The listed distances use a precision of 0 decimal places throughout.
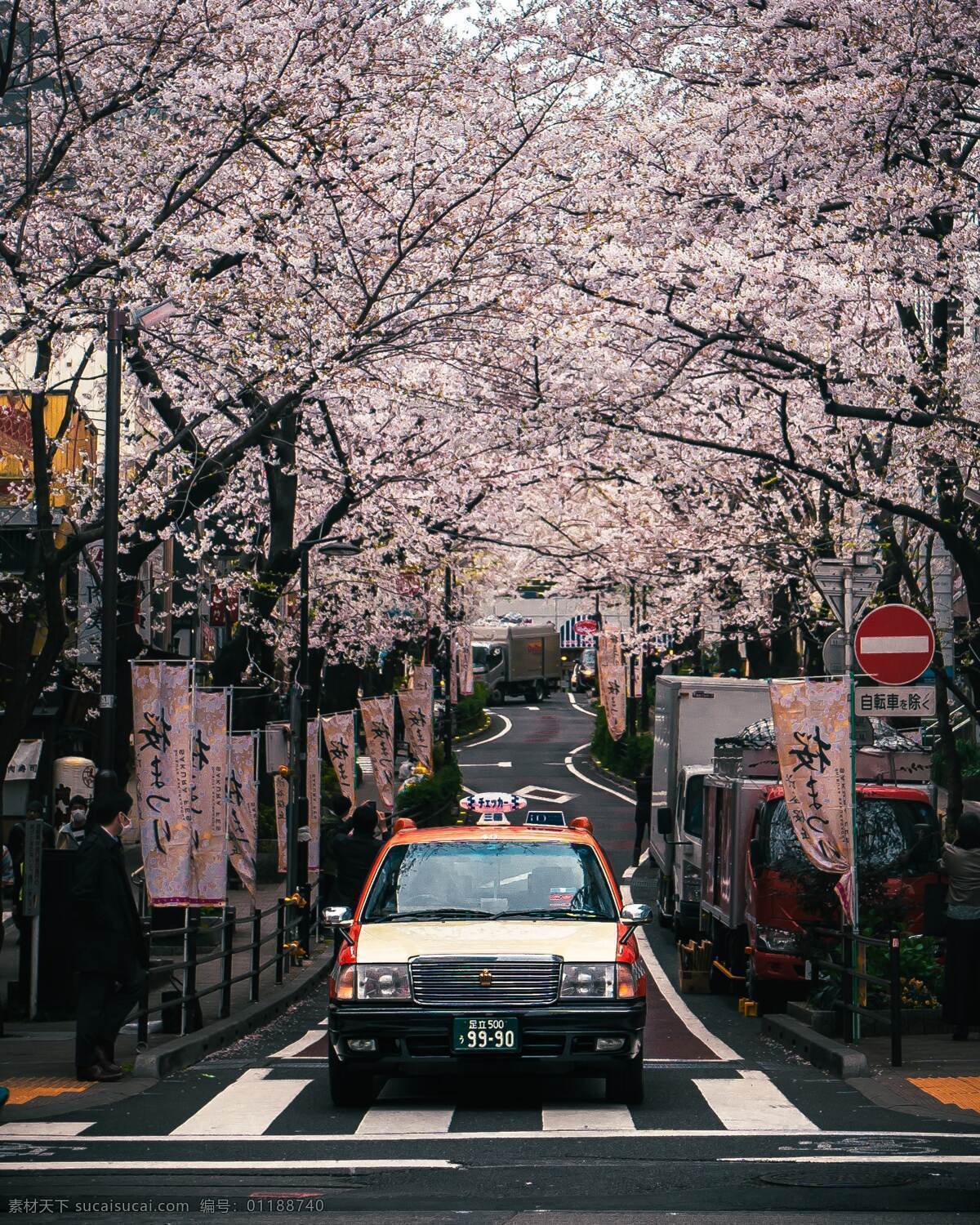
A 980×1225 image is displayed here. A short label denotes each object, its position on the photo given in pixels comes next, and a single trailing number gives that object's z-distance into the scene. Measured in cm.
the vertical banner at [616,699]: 4638
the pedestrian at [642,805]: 3284
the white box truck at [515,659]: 8138
